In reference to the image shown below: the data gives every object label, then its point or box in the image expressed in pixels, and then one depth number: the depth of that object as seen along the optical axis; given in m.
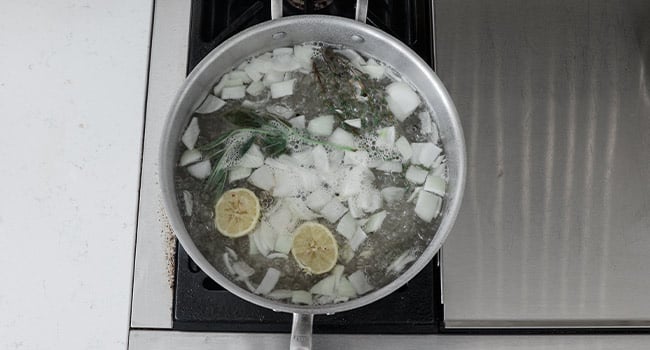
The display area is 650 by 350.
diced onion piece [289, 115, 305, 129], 1.05
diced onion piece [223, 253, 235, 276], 0.98
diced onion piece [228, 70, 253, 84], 1.06
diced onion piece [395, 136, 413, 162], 1.05
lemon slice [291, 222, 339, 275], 0.99
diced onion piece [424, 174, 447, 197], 1.03
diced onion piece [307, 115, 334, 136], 1.05
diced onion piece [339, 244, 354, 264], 1.00
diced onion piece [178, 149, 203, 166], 1.02
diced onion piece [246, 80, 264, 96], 1.06
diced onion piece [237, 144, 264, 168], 1.03
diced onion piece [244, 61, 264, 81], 1.06
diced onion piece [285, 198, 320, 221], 1.02
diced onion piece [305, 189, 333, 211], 1.02
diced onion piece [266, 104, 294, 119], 1.05
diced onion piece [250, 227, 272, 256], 1.00
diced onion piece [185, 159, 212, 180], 1.02
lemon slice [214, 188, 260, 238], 0.99
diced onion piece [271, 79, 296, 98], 1.06
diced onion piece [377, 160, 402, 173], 1.04
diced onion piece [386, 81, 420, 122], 1.06
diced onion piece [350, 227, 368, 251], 1.01
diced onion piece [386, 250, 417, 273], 1.01
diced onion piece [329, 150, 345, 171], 1.04
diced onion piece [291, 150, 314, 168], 1.03
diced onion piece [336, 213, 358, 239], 1.01
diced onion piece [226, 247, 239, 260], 0.99
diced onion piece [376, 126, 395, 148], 1.05
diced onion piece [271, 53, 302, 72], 1.07
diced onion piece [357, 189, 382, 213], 1.02
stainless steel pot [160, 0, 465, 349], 0.92
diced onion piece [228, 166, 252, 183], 1.02
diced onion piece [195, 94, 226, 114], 1.04
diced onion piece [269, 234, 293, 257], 1.00
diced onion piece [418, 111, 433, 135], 1.06
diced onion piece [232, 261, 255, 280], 0.99
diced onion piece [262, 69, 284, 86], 1.07
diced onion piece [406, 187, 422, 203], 1.03
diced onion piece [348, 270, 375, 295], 0.99
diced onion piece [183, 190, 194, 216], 1.00
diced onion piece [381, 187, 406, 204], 1.03
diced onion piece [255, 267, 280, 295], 0.98
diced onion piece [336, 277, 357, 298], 0.99
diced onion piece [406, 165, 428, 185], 1.04
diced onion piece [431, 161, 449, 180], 1.04
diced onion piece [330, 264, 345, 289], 0.99
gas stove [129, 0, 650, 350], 1.09
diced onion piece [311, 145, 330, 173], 1.03
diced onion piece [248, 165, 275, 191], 1.02
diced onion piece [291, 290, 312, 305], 0.98
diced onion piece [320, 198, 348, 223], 1.02
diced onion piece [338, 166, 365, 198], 1.02
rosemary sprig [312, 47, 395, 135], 1.06
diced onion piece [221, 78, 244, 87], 1.06
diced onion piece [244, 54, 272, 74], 1.07
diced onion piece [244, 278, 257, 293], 0.98
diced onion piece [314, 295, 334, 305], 0.98
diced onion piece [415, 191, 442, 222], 1.03
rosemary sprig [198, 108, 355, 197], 1.03
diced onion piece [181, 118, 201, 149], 1.03
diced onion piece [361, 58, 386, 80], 1.08
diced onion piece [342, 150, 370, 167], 1.04
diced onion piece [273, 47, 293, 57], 1.07
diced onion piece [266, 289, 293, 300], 0.98
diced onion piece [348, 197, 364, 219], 1.02
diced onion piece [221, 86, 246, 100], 1.05
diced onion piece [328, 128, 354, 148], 1.04
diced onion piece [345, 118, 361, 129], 1.05
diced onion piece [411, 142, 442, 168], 1.05
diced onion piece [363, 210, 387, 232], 1.02
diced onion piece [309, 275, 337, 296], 0.99
